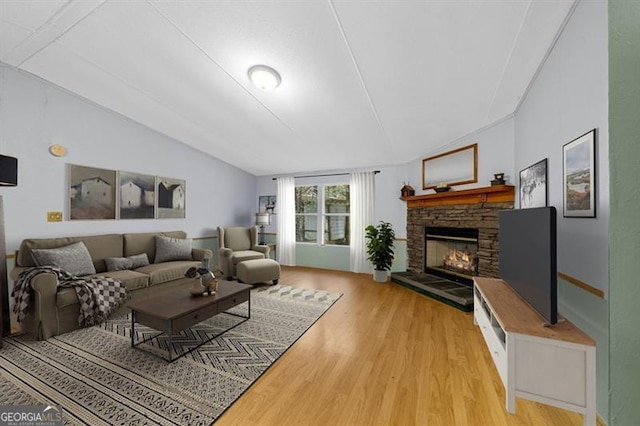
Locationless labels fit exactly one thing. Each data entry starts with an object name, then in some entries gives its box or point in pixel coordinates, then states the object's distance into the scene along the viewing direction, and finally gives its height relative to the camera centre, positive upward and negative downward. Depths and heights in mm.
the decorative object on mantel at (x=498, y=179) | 3174 +366
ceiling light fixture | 2537 +1325
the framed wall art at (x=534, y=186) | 2324 +228
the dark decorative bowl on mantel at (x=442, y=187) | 3881 +335
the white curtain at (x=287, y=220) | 6023 -206
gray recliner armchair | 4656 -708
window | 5699 -74
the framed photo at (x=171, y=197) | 4379 +248
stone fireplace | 3277 -418
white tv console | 1424 -872
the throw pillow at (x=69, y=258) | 2795 -504
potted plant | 4660 -700
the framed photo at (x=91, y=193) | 3346 +259
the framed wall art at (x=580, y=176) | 1638 +220
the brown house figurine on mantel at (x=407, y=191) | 4633 +336
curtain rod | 5592 +781
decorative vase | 2621 -770
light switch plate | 3143 -47
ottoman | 4129 -957
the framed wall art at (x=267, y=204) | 6293 +175
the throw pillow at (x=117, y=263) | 3396 -667
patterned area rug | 1647 -1211
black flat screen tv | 1555 -326
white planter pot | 4664 -1161
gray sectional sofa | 2461 -759
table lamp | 5902 -175
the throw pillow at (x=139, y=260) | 3617 -670
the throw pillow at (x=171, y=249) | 4020 -583
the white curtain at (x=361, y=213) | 5227 -52
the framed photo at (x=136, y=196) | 3869 +251
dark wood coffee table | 2154 -854
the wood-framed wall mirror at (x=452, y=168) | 3654 +636
